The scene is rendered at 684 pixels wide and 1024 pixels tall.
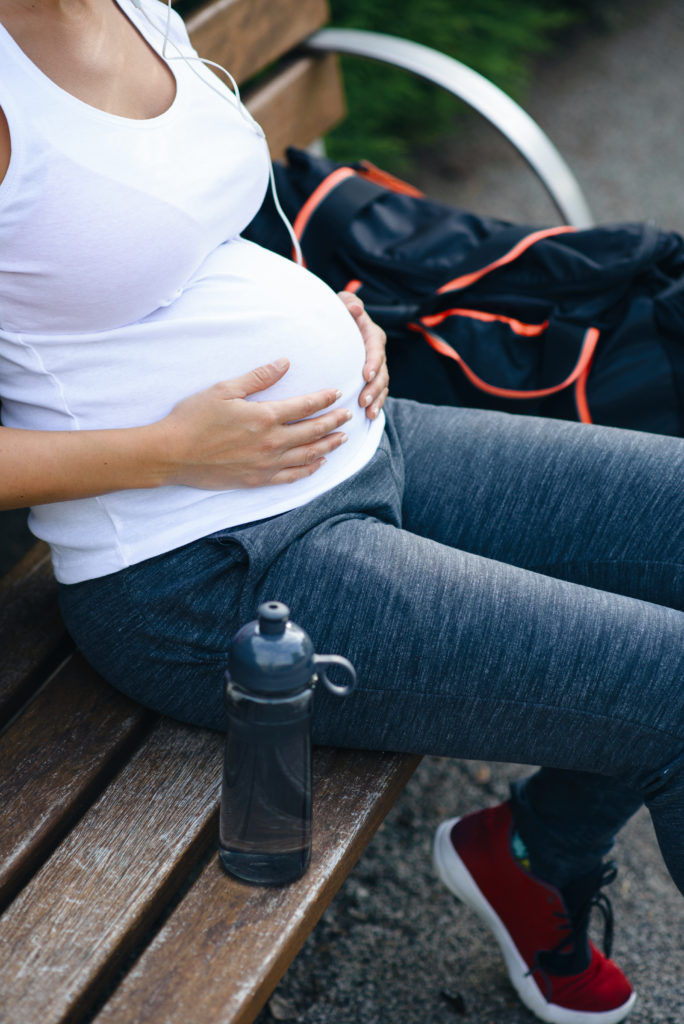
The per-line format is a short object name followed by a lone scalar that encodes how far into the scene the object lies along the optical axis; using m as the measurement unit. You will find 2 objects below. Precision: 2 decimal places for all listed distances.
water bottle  1.66
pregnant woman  1.78
